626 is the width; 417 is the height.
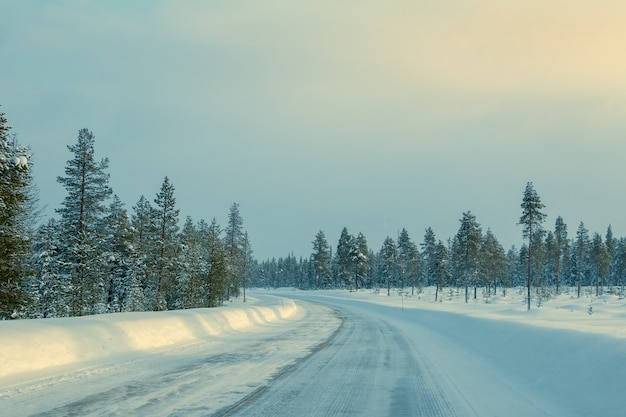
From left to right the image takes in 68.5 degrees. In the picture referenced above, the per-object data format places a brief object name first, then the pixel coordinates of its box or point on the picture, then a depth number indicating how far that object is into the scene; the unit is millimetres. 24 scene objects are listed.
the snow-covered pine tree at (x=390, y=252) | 94688
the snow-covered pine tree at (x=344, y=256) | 101938
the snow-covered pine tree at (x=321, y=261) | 111962
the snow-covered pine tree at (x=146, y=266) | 44625
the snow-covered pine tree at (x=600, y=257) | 87562
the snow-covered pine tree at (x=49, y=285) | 33709
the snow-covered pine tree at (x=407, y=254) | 96500
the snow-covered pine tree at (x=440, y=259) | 79812
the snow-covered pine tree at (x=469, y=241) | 66812
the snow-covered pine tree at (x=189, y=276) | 57175
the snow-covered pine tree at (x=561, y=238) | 91325
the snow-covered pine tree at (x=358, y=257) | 98625
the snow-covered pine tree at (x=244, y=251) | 80619
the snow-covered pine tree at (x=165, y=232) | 43875
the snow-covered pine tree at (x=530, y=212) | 46781
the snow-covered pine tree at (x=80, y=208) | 33062
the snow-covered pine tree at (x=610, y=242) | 105438
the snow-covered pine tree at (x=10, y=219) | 18234
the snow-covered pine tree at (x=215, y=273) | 62625
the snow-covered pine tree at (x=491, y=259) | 81938
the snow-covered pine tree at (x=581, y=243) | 91562
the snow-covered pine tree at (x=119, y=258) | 46156
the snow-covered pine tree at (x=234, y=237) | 78000
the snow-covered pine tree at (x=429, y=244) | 96062
